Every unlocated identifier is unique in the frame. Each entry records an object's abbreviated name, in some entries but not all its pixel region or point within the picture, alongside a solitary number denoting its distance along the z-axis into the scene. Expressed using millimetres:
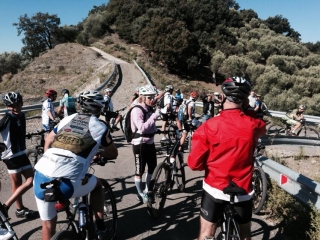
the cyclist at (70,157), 3127
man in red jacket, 2830
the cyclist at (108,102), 10512
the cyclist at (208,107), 11523
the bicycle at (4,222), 3732
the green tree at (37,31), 70500
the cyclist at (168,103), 10638
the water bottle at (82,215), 3329
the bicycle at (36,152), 7008
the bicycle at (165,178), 5031
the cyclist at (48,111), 8148
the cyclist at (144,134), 4957
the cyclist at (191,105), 10625
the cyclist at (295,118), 13627
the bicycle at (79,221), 3058
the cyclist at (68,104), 8968
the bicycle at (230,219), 2803
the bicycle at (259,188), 4992
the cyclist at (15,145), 4762
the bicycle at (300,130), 13886
